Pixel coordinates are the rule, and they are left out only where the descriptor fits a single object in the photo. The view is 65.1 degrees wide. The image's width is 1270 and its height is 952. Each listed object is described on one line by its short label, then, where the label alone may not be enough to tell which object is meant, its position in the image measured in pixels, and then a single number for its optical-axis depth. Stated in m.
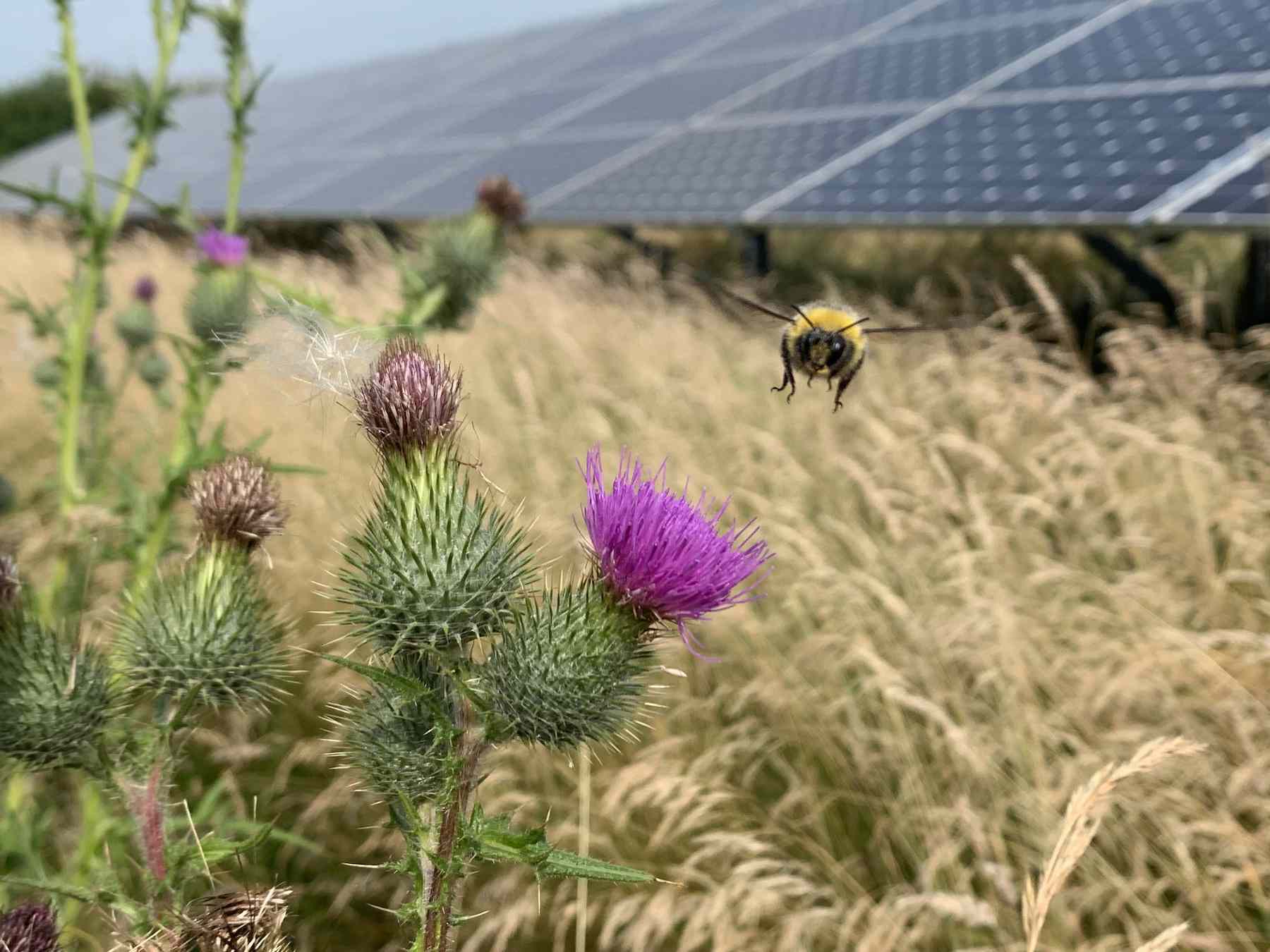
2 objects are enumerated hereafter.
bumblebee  0.20
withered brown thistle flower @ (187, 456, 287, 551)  0.19
